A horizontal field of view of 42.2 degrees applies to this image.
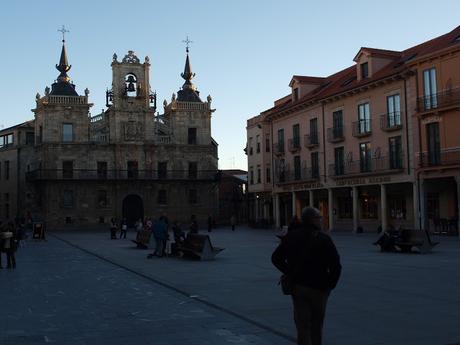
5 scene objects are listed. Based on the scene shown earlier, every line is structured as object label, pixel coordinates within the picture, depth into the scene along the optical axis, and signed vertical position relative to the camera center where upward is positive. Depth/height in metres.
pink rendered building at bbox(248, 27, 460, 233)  33.09 +4.28
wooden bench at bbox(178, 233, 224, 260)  20.12 -1.38
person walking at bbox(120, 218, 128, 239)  39.59 -1.22
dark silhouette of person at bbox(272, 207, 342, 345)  5.69 -0.59
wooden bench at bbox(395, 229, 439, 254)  21.42 -1.32
